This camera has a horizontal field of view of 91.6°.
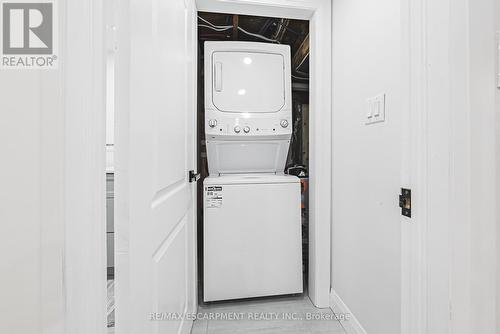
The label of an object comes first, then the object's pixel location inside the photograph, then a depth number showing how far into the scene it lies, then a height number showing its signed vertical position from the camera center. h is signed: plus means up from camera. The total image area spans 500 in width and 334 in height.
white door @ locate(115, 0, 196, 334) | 0.65 +0.00
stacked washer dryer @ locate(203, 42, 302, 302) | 1.80 -0.15
